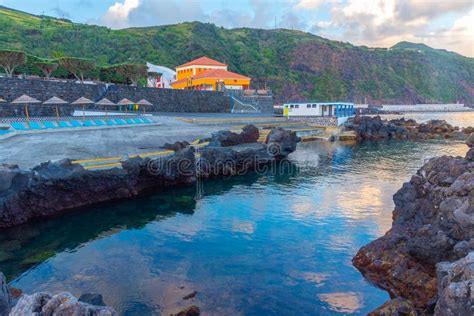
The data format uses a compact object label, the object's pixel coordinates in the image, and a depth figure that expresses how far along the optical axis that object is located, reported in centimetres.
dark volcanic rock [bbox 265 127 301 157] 2918
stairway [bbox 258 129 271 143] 3509
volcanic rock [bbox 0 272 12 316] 516
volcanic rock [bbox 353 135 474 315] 824
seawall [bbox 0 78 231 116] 3291
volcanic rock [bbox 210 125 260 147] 2709
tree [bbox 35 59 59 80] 4047
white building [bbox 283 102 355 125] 5294
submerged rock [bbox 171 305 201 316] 785
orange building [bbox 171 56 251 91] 6119
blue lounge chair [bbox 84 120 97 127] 3141
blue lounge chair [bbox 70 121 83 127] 3060
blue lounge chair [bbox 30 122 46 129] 2797
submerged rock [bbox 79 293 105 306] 734
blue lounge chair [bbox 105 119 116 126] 3295
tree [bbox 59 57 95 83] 4188
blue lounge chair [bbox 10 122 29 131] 2702
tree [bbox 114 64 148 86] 4753
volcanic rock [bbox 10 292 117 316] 423
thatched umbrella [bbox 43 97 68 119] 3028
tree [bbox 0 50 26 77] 3559
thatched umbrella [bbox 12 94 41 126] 2751
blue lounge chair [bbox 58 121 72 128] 2971
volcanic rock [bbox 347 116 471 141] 4716
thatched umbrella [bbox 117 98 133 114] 3511
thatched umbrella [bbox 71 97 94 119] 3212
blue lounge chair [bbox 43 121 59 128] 2879
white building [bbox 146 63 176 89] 7018
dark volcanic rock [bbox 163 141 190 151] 2352
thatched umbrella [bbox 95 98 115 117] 3401
